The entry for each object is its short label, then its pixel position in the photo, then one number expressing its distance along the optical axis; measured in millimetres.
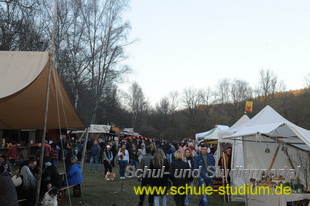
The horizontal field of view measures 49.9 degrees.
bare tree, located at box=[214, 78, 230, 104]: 68562
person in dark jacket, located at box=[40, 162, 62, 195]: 7930
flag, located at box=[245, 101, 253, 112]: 19622
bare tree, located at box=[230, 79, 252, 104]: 64156
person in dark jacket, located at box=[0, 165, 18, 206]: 5076
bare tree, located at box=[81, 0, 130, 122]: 27125
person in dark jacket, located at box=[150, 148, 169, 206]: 7027
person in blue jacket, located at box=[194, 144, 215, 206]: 8609
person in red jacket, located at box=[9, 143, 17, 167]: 16709
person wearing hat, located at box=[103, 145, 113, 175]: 14930
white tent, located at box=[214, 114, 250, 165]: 11852
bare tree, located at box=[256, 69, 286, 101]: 56312
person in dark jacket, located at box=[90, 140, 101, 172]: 18556
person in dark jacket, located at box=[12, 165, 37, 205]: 7426
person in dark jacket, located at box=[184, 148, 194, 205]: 9014
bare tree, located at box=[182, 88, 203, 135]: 60938
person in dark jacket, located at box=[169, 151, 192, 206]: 7180
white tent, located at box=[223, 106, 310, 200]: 9984
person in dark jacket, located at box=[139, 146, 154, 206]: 7799
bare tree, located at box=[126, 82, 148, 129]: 74975
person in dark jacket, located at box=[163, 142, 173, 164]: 18875
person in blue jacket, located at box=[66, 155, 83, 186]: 9852
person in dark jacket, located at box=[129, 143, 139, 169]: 18219
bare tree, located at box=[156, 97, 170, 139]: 68812
